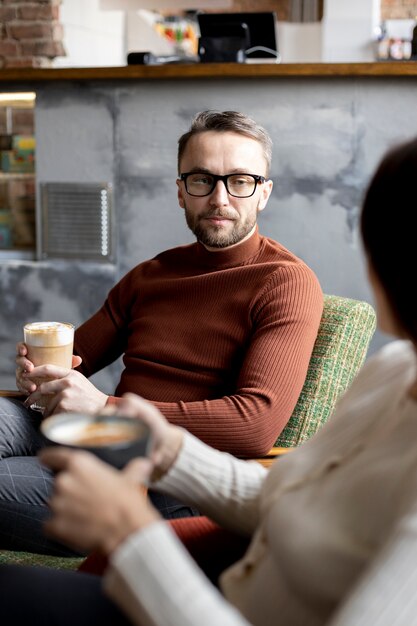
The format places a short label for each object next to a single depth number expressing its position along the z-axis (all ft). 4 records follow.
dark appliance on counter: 13.30
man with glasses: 6.20
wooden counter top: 11.50
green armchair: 6.82
